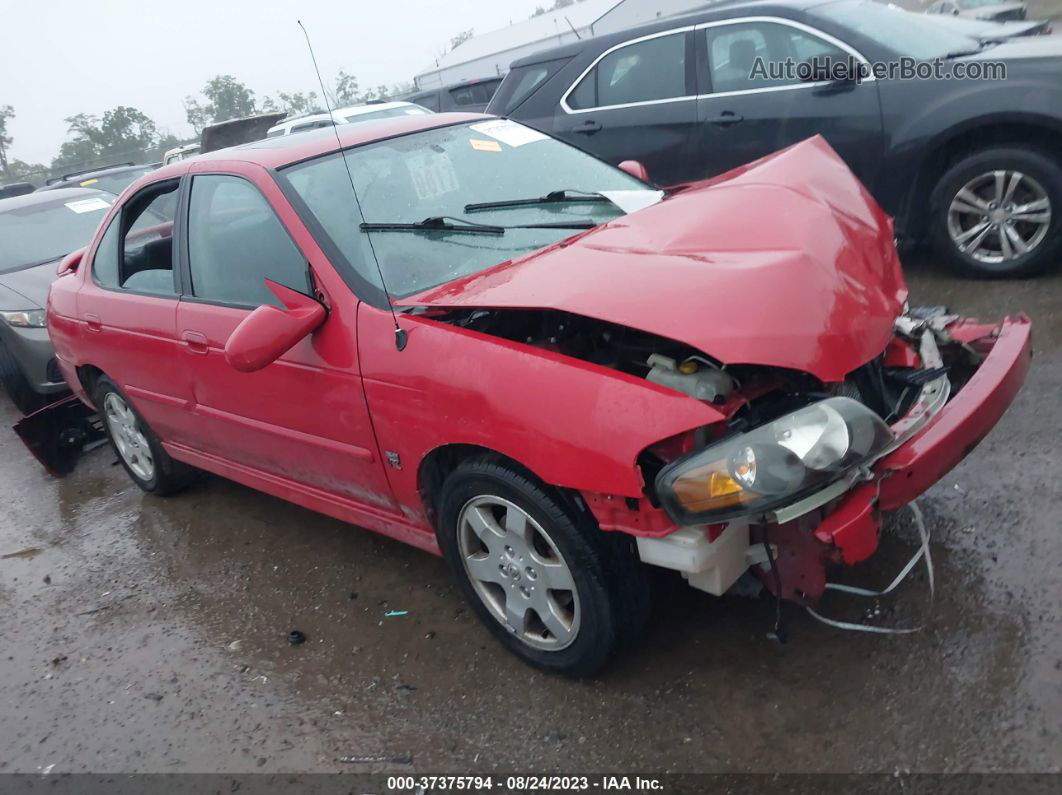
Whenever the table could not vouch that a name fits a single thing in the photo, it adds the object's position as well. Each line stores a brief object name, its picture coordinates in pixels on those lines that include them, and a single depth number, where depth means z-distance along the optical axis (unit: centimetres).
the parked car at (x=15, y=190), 1783
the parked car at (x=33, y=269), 580
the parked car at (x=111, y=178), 1040
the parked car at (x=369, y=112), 1166
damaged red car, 211
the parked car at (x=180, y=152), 1697
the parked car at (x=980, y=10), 1230
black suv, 458
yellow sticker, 347
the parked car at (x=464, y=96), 1433
